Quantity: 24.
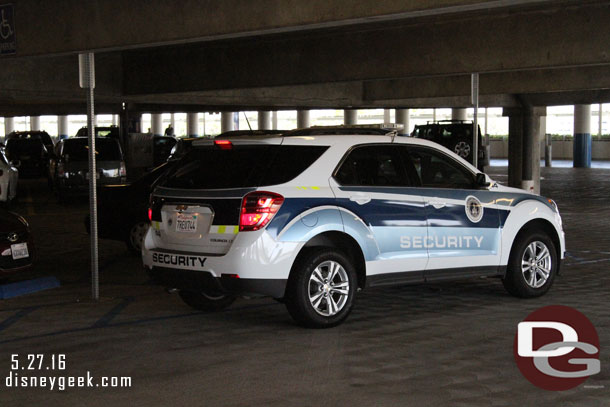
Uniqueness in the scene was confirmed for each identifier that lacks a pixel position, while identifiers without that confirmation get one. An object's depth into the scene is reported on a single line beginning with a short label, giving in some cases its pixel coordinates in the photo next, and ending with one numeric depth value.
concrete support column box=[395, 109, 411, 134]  54.75
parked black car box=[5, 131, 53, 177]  35.03
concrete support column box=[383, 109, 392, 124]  67.60
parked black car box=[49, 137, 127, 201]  22.34
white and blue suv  7.52
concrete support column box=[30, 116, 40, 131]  90.38
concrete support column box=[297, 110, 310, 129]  60.47
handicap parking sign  13.72
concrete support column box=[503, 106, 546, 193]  29.48
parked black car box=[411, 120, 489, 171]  29.38
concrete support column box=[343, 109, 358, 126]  55.72
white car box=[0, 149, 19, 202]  19.97
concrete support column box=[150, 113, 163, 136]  74.50
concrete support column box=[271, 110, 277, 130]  72.62
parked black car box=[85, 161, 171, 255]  12.53
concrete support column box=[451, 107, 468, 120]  53.84
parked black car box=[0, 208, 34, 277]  9.58
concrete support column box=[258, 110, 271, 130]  60.28
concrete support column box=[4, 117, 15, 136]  90.19
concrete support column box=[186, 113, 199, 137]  71.69
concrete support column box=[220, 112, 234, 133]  65.81
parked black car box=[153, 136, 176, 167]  36.00
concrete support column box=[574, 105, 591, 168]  47.97
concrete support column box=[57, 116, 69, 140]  82.88
